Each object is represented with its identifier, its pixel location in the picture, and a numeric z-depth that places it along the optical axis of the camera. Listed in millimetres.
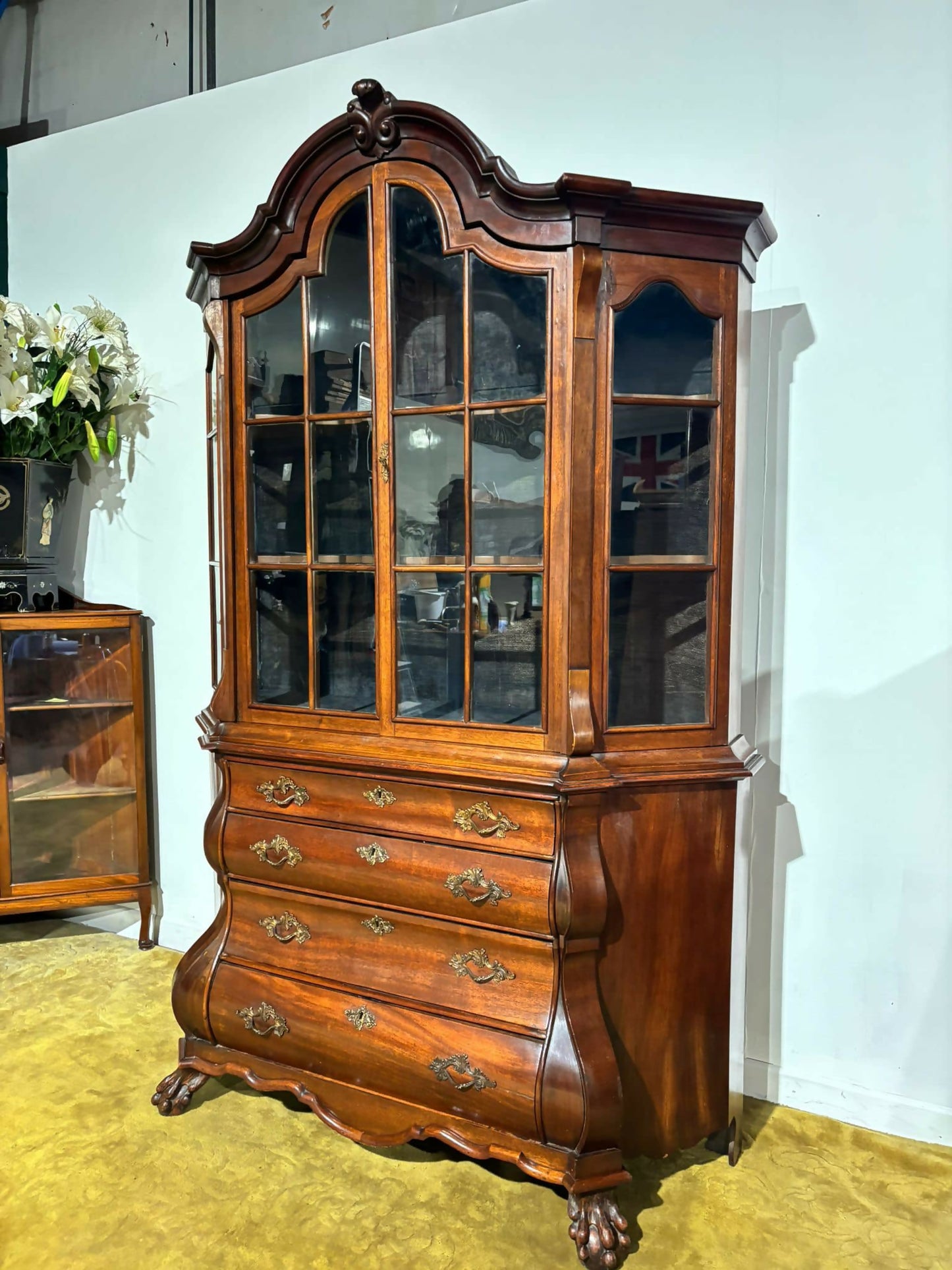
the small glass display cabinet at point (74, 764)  2764
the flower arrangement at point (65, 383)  2674
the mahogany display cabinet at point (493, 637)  1661
